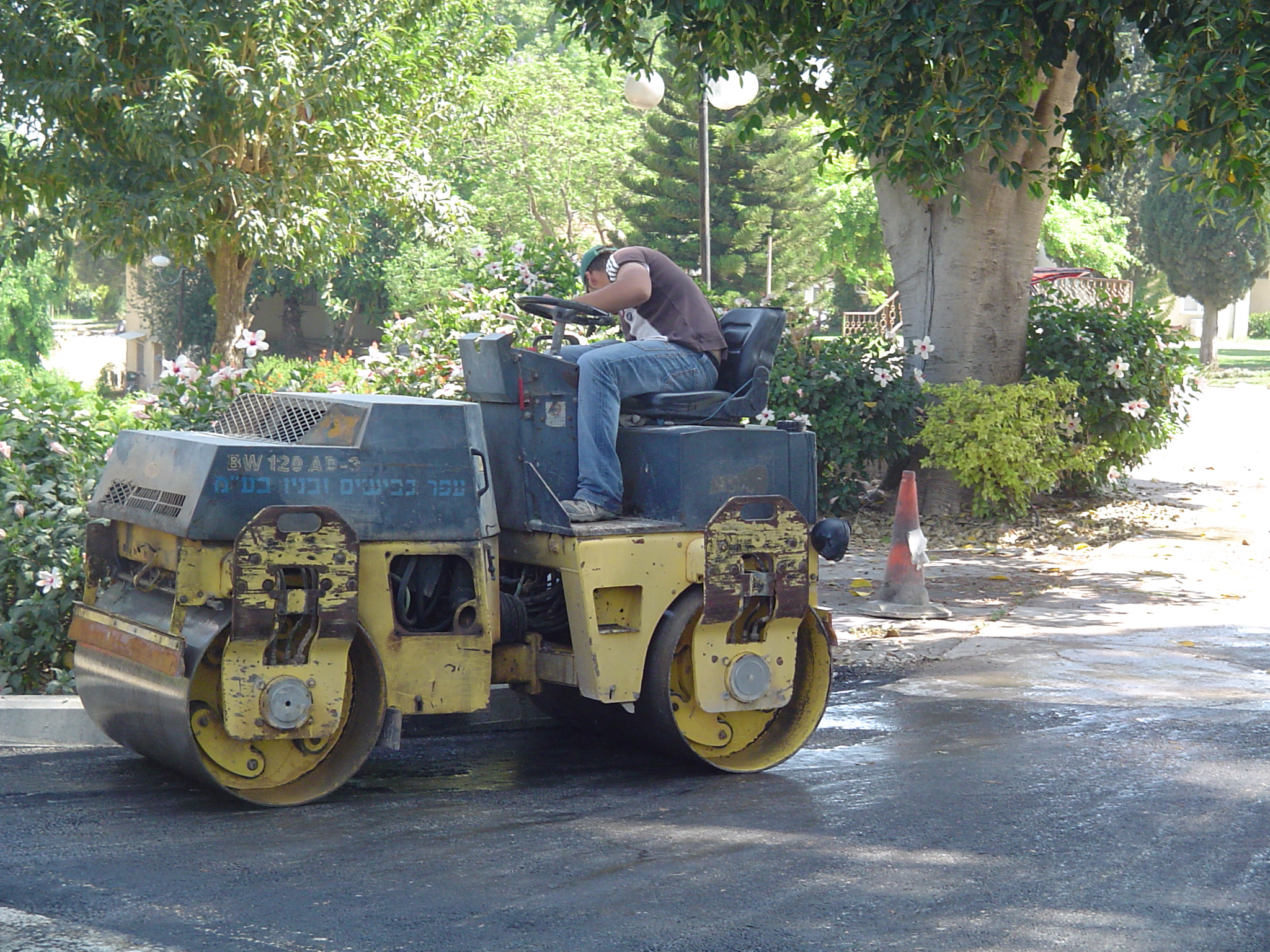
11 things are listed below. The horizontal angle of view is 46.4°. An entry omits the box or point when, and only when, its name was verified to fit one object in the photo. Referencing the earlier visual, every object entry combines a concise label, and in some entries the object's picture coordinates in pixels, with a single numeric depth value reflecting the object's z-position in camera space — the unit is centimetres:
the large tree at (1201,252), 4578
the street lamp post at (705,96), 1391
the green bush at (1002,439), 1190
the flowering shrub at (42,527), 644
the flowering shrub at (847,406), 1221
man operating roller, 578
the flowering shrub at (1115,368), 1275
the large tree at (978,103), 952
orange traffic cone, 913
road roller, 493
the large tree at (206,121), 1524
